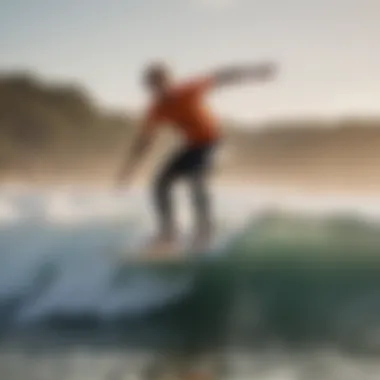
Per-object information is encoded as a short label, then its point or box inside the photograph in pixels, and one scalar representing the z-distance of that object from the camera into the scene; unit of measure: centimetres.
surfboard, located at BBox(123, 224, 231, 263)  1659
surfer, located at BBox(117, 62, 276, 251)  1666
